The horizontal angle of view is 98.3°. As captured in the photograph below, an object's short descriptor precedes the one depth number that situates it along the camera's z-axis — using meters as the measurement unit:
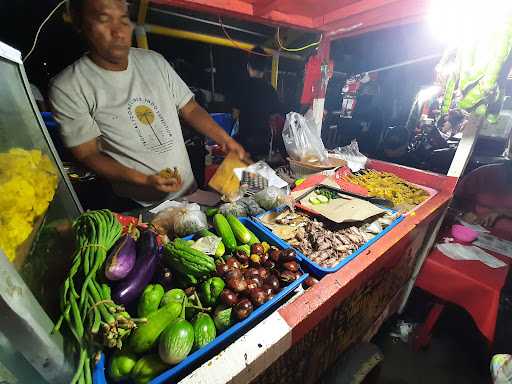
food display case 0.59
